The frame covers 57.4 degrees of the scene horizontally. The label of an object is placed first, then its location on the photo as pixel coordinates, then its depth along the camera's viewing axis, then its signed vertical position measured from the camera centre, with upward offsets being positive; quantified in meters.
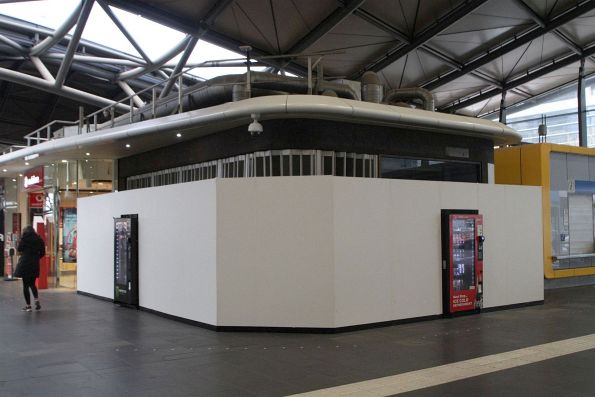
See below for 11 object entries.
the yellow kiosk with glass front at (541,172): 15.38 +1.47
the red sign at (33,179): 18.75 +1.75
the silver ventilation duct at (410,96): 15.08 +3.65
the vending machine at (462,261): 10.62 -0.77
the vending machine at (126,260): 11.91 -0.76
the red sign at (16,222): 21.31 +0.22
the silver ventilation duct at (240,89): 12.22 +3.18
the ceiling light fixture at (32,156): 16.49 +2.19
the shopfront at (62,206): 17.39 +0.70
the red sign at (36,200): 19.48 +1.01
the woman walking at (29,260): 11.80 -0.71
